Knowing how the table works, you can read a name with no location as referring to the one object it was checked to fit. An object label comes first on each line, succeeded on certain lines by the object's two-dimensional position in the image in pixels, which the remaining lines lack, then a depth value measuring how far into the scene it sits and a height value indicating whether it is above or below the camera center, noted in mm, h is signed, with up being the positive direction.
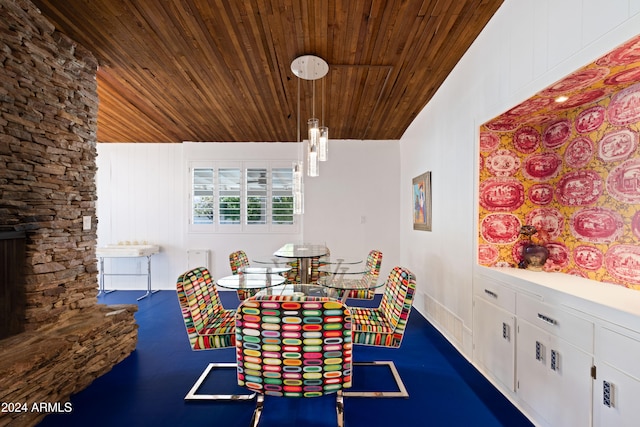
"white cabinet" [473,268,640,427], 1252 -721
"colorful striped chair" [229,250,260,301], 2758 -536
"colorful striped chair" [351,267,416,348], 1934 -786
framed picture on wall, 3538 +182
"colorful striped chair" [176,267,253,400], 1929 -781
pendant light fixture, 2479 +831
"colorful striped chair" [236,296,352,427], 1307 -628
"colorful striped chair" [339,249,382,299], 2549 -615
